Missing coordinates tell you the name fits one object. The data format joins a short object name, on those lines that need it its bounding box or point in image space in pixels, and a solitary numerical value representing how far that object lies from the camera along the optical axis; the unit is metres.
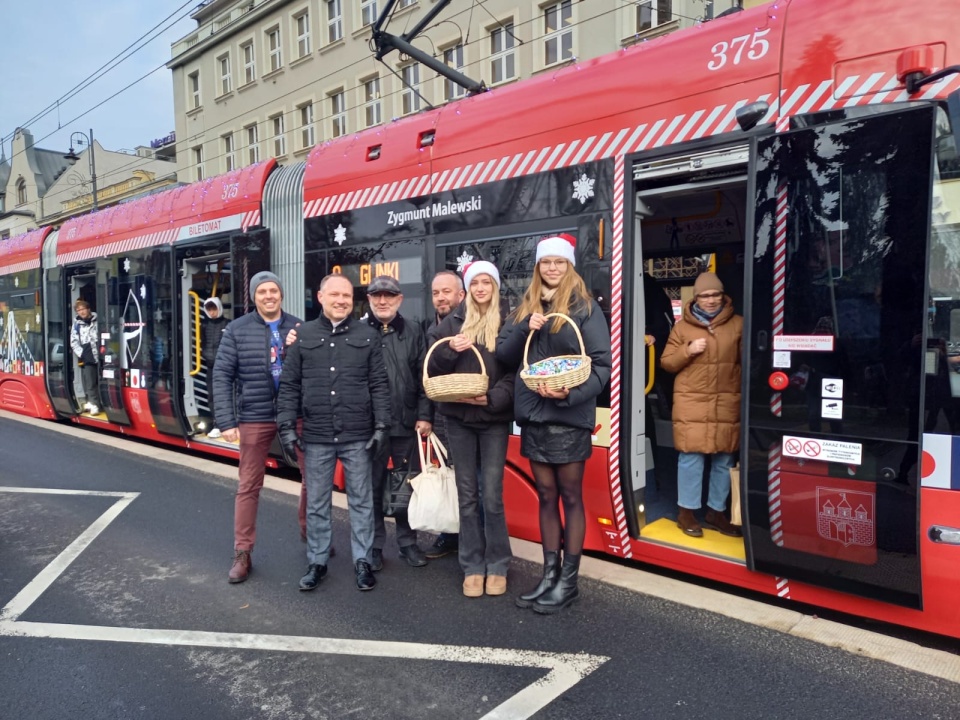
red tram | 2.94
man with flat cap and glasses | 4.31
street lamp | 28.16
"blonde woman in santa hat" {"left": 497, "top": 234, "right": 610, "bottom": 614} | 3.57
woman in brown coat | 4.22
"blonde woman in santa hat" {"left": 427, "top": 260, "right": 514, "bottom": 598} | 3.86
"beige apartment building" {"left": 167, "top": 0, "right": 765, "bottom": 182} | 17.08
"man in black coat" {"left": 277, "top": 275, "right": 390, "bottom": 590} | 4.11
